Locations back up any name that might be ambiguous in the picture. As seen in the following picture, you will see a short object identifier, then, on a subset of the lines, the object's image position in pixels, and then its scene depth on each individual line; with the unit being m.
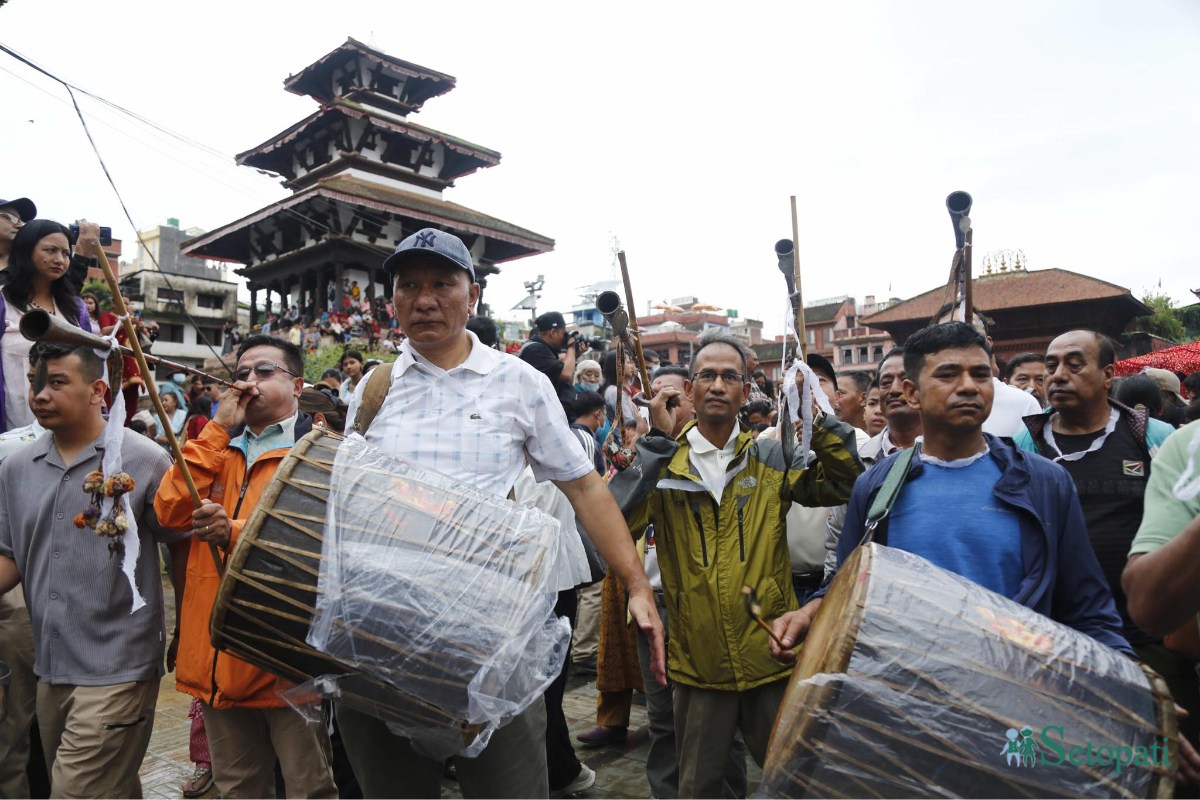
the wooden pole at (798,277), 2.91
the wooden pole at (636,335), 3.23
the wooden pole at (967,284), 3.32
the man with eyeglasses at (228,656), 2.85
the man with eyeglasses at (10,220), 4.11
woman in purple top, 3.74
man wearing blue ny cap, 2.25
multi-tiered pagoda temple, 22.48
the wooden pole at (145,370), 2.31
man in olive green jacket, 2.99
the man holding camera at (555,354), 5.83
